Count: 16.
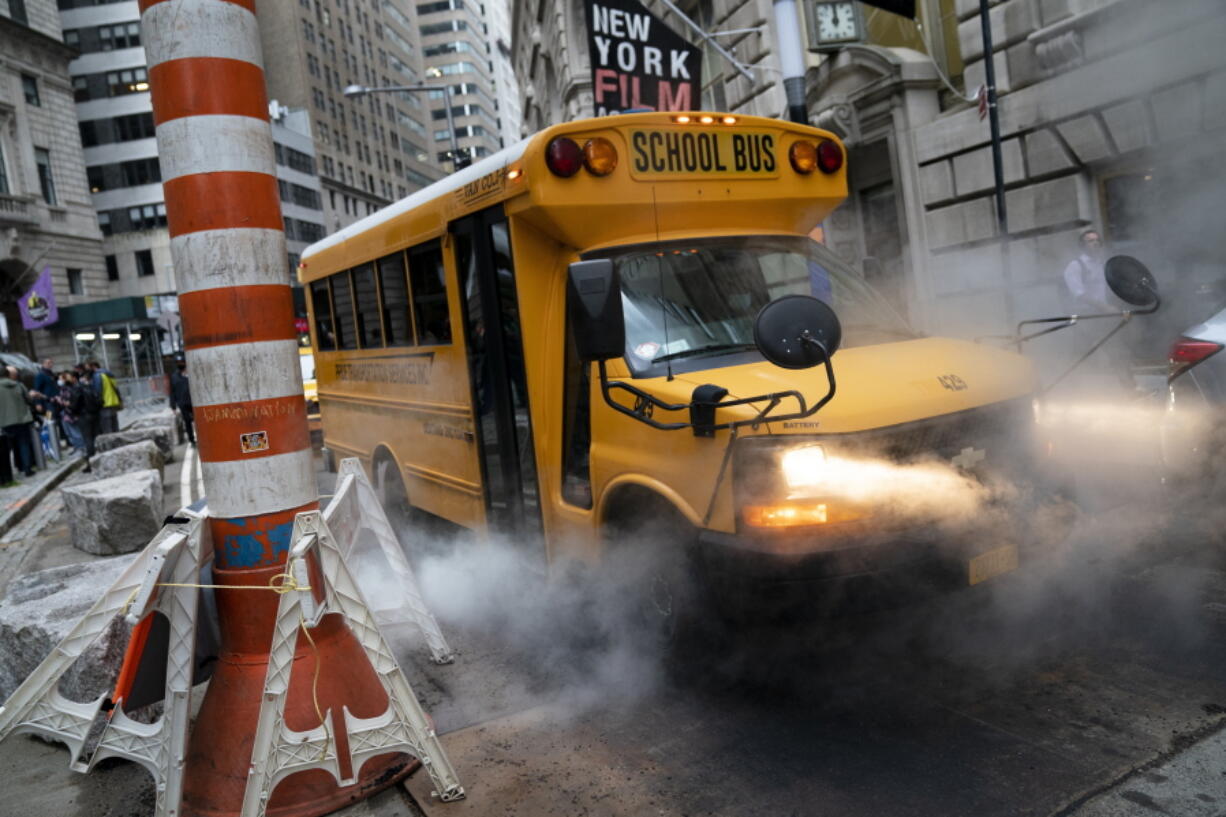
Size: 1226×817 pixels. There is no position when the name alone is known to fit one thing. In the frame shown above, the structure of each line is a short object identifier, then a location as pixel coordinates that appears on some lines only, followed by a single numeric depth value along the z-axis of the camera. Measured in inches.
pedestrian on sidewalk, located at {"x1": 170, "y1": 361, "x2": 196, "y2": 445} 738.8
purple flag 1021.2
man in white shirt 362.9
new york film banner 488.1
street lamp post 927.3
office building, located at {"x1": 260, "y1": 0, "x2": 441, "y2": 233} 3125.0
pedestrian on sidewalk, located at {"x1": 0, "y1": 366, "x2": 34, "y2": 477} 557.6
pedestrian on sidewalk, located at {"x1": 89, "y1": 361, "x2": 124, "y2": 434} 748.1
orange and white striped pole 140.2
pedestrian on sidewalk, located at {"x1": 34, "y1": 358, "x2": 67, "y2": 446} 693.9
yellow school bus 139.9
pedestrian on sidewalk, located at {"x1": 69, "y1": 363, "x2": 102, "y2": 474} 690.2
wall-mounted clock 538.6
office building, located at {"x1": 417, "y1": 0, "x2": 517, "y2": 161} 4717.0
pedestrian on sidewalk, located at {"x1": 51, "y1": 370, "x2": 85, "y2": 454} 720.8
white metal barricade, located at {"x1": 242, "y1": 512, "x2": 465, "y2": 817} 130.0
